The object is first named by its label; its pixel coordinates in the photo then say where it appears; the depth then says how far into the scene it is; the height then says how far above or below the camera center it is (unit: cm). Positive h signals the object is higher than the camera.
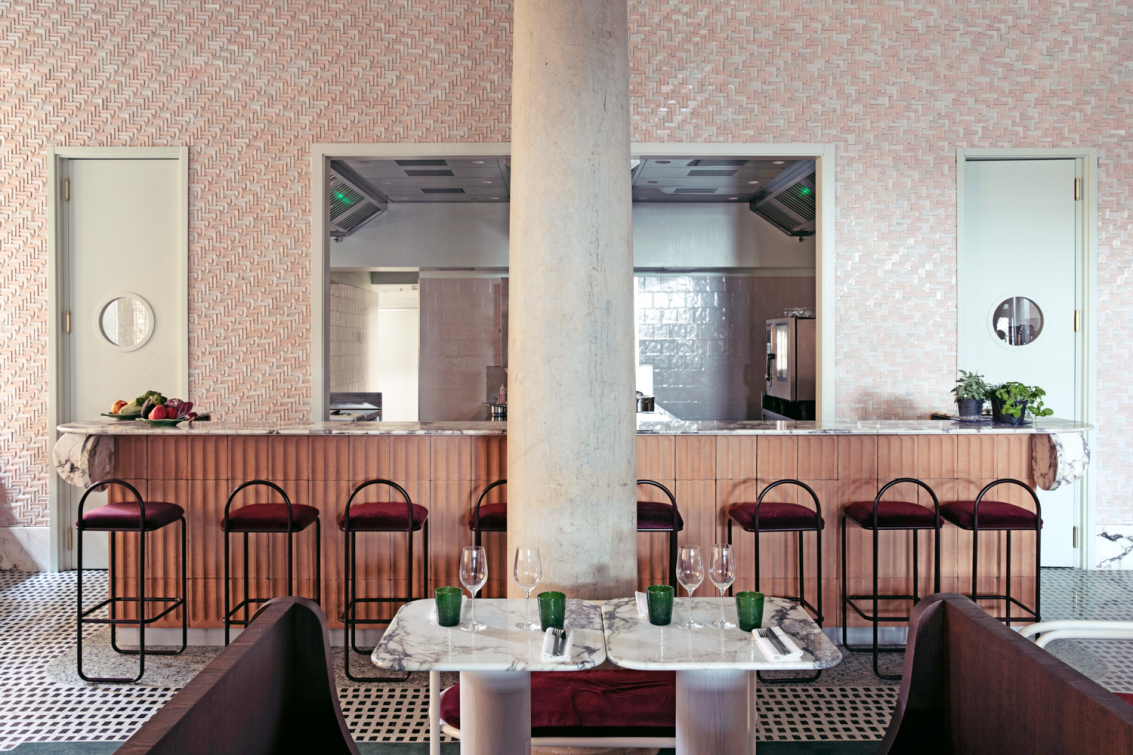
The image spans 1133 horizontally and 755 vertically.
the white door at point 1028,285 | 521 +60
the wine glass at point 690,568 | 222 -56
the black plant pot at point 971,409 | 410 -19
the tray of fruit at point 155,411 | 397 -22
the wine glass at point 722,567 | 223 -56
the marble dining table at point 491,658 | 192 -71
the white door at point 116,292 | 512 +51
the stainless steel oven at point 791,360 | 700 +12
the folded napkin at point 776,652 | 192 -70
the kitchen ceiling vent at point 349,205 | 677 +158
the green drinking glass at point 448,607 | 214 -65
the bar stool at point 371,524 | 354 -70
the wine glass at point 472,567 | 225 -57
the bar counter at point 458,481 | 396 -56
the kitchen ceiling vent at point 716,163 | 621 +170
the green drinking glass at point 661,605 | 214 -64
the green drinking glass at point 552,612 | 211 -65
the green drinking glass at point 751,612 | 211 -65
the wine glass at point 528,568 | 222 -56
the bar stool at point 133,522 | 342 -68
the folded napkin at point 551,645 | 193 -70
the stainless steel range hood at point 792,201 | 654 +160
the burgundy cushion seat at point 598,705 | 239 -107
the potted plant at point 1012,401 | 401 -14
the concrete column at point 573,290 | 290 +31
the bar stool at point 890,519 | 359 -68
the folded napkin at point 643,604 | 225 -68
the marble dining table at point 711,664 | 191 -71
